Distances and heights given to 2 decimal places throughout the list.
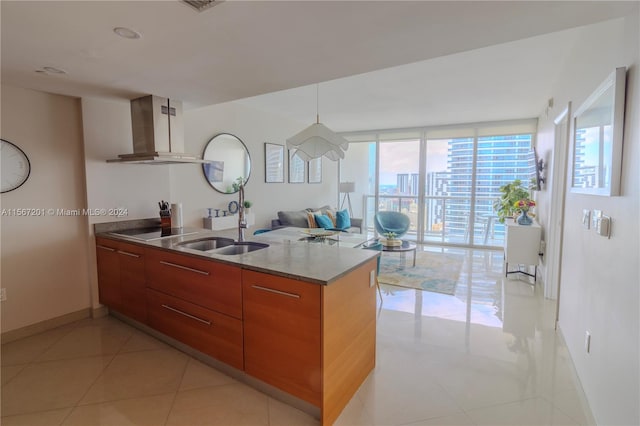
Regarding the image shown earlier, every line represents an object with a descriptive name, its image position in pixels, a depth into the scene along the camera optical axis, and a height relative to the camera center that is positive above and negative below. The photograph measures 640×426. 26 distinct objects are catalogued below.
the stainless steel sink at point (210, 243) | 2.70 -0.46
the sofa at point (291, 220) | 5.48 -0.52
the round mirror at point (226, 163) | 4.43 +0.42
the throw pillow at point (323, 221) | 5.75 -0.58
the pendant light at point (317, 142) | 3.67 +0.59
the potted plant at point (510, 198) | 5.03 -0.11
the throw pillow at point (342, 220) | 6.32 -0.60
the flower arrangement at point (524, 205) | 4.32 -0.20
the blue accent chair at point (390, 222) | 6.09 -0.62
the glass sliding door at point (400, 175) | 7.15 +0.37
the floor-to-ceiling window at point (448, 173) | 6.32 +0.38
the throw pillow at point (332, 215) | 6.36 -0.51
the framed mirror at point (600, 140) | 1.53 +0.30
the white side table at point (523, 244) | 4.12 -0.70
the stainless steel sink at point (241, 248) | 2.61 -0.48
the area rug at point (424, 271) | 4.07 -1.19
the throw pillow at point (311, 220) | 5.68 -0.54
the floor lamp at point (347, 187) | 7.28 +0.08
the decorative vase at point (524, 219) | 4.33 -0.39
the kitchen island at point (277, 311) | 1.70 -0.76
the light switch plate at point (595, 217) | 1.82 -0.16
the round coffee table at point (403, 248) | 4.62 -0.86
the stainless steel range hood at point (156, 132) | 2.92 +0.56
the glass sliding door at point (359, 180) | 7.83 +0.27
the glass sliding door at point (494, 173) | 6.22 +0.36
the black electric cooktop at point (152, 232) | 2.84 -0.42
